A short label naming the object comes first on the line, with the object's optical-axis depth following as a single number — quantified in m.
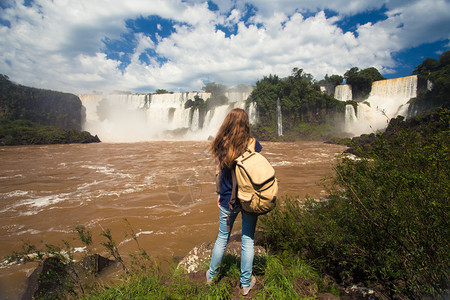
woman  1.86
